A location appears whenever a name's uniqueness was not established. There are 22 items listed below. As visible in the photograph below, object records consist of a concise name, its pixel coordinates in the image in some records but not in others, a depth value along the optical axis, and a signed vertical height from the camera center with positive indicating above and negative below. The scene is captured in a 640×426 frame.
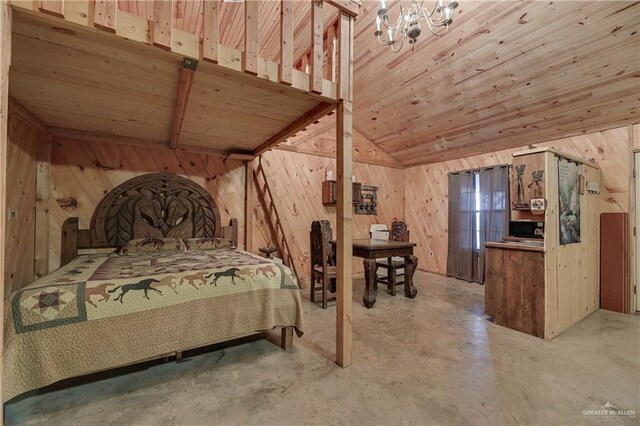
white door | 3.41 -0.14
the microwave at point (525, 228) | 2.99 -0.14
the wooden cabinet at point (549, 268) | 2.61 -0.55
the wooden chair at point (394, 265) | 4.04 -0.74
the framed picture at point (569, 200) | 2.75 +0.18
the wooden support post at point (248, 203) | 4.26 +0.20
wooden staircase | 4.44 -0.02
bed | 1.54 -0.63
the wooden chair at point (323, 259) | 3.47 -0.59
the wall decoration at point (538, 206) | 2.58 +0.10
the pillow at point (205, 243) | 3.52 -0.37
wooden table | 3.54 -0.58
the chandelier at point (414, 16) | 2.35 +1.79
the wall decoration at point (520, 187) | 2.76 +0.31
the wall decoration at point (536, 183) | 2.61 +0.33
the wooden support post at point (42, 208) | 2.98 +0.07
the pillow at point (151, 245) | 3.19 -0.37
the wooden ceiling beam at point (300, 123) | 2.39 +0.95
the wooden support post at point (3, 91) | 1.17 +0.55
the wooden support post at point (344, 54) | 2.17 +1.30
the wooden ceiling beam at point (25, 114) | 2.28 +0.93
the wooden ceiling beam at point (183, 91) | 1.67 +0.95
